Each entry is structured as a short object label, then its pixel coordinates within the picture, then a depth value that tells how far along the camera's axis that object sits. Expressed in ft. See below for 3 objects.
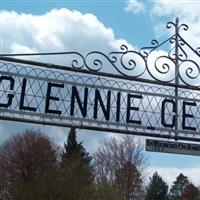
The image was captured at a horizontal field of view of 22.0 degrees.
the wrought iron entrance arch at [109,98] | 28.22
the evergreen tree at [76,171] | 82.89
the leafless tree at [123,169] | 116.57
